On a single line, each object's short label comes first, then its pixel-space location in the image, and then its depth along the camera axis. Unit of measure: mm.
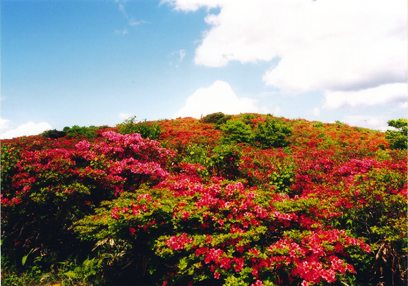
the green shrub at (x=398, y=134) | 15219
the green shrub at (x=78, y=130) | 21892
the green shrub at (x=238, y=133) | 18391
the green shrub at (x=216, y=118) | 26500
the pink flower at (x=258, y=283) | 3356
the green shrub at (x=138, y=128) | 13508
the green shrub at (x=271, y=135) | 17589
